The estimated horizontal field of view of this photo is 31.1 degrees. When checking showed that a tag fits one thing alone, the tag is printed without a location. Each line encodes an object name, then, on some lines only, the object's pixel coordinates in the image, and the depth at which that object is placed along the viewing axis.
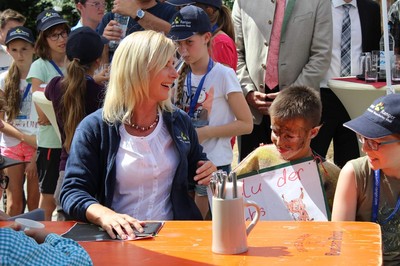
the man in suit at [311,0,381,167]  5.29
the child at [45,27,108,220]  4.27
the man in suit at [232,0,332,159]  5.15
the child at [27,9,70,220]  5.30
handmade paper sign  3.40
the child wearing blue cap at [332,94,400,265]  3.04
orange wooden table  2.43
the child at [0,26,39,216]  5.74
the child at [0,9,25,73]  6.83
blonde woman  3.22
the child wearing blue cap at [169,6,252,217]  4.49
